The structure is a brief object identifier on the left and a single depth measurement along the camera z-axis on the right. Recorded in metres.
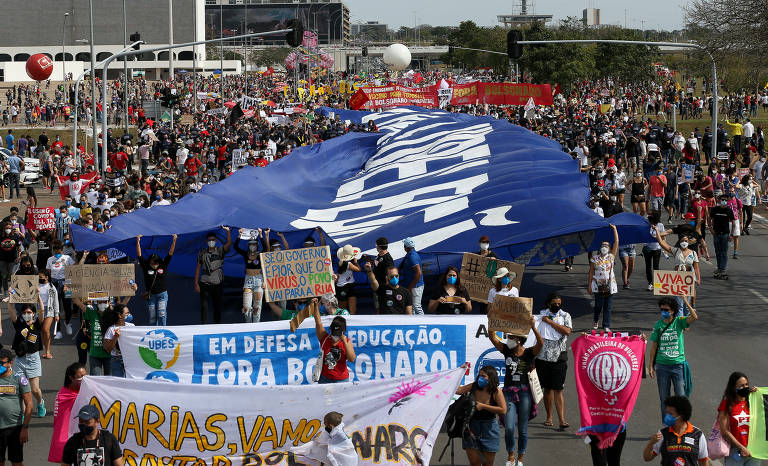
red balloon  45.66
